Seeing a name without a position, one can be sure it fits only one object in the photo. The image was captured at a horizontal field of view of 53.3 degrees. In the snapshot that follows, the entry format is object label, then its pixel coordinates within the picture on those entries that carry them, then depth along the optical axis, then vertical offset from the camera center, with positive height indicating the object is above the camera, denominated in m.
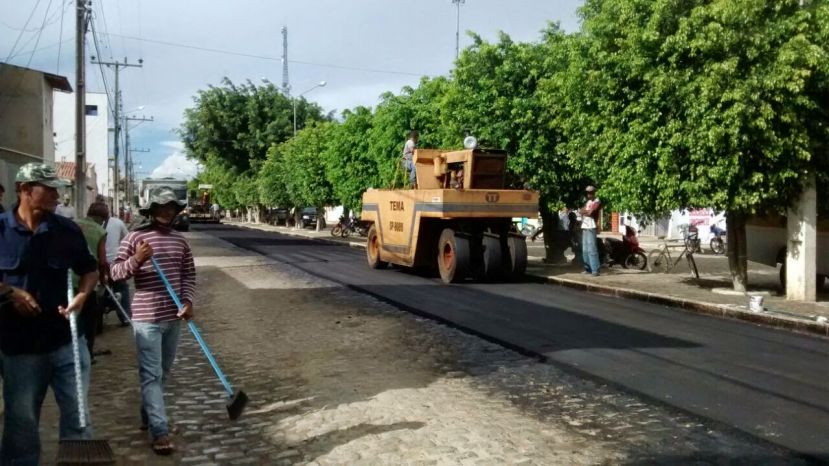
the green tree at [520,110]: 18.59 +2.94
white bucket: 11.50 -0.94
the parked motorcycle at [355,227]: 42.38 +0.59
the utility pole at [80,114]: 20.62 +3.15
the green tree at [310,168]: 43.03 +3.77
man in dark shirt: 4.00 -0.32
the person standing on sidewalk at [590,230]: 17.06 +0.15
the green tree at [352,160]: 34.19 +3.34
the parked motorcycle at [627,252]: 19.59 -0.36
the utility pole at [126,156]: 66.94 +6.84
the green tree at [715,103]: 12.05 +2.04
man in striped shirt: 5.20 -0.36
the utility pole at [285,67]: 63.49 +14.34
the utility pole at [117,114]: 45.97 +7.05
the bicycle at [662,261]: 19.47 -0.59
